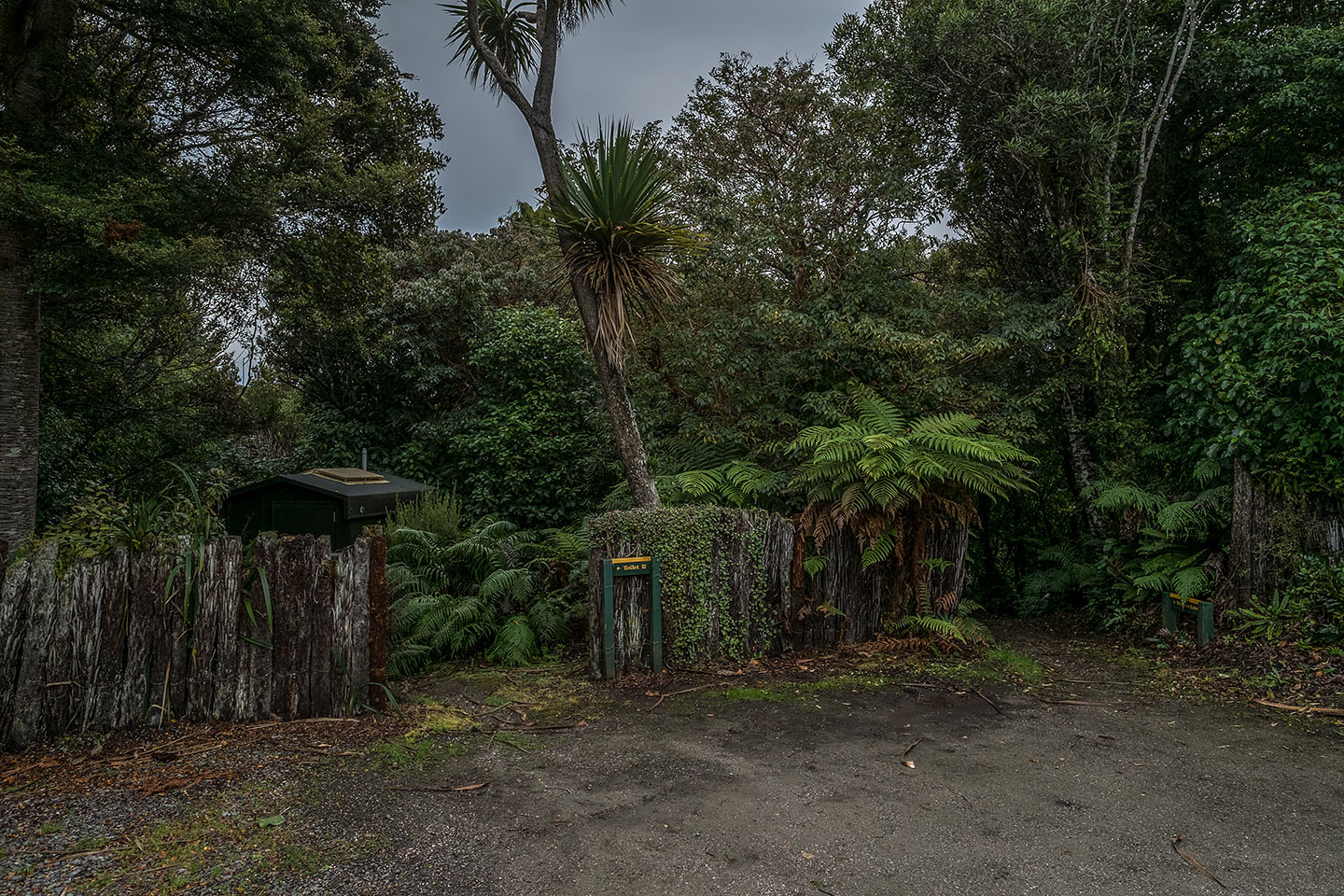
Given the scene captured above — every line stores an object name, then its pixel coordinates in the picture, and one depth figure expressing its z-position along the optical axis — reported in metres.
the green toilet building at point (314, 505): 7.24
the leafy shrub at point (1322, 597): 4.81
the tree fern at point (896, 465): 4.93
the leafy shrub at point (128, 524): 3.71
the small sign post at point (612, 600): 4.75
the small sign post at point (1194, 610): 5.23
